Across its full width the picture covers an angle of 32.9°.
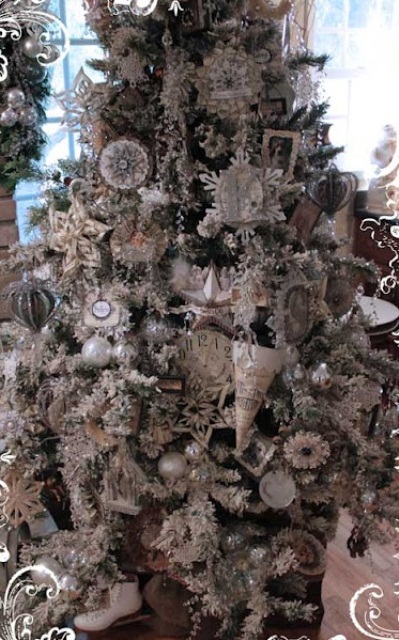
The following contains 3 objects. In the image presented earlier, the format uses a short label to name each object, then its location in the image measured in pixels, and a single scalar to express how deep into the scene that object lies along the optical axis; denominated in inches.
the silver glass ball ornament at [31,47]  80.3
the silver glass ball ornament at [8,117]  84.6
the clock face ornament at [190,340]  58.2
